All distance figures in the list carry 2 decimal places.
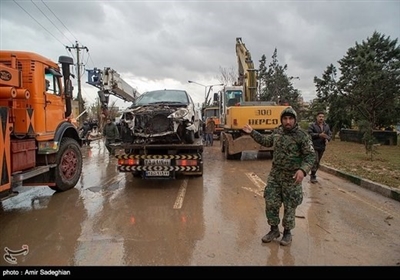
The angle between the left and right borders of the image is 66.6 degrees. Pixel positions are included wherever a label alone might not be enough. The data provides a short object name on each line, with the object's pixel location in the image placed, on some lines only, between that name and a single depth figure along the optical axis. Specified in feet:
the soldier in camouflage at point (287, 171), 12.62
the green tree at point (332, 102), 71.61
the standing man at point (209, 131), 56.24
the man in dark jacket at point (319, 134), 24.11
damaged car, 22.35
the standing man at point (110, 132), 38.45
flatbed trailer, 21.84
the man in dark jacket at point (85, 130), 68.69
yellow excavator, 35.47
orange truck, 14.70
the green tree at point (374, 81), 61.67
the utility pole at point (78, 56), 90.97
